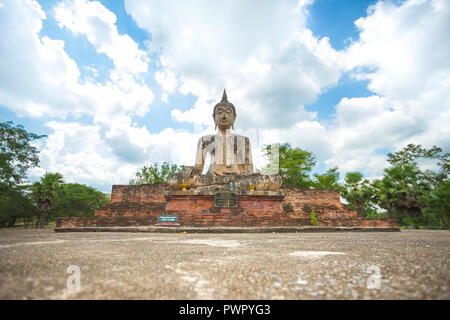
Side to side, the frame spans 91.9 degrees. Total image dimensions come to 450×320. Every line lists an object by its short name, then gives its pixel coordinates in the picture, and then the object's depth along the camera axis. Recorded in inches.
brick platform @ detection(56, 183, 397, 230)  230.8
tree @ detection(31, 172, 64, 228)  600.4
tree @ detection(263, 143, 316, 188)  719.7
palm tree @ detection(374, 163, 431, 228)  499.8
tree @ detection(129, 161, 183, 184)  941.2
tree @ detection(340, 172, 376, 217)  668.1
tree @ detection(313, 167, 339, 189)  740.6
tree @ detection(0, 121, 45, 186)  514.3
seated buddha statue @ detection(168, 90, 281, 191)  313.5
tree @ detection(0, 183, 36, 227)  577.6
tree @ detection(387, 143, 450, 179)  695.3
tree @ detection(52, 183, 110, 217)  840.9
